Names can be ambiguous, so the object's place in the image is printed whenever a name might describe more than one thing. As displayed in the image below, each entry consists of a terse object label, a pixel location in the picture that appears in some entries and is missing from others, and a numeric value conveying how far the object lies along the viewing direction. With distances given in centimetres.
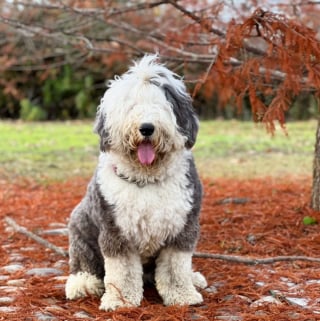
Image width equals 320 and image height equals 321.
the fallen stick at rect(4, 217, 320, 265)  786
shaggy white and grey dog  622
